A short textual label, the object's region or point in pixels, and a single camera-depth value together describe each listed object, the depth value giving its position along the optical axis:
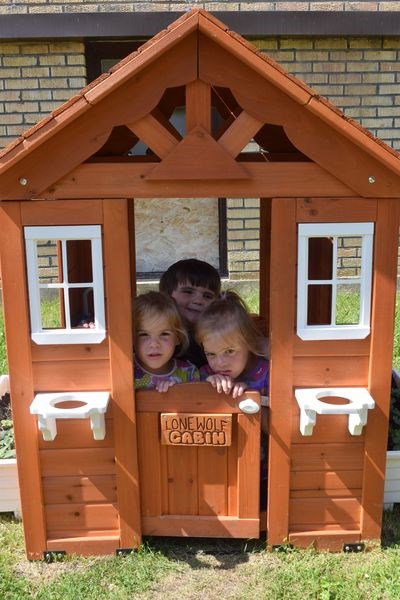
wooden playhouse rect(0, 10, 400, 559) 2.31
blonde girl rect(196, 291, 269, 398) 2.74
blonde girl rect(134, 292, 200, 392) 2.76
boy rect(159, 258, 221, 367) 3.55
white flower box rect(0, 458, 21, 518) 3.00
